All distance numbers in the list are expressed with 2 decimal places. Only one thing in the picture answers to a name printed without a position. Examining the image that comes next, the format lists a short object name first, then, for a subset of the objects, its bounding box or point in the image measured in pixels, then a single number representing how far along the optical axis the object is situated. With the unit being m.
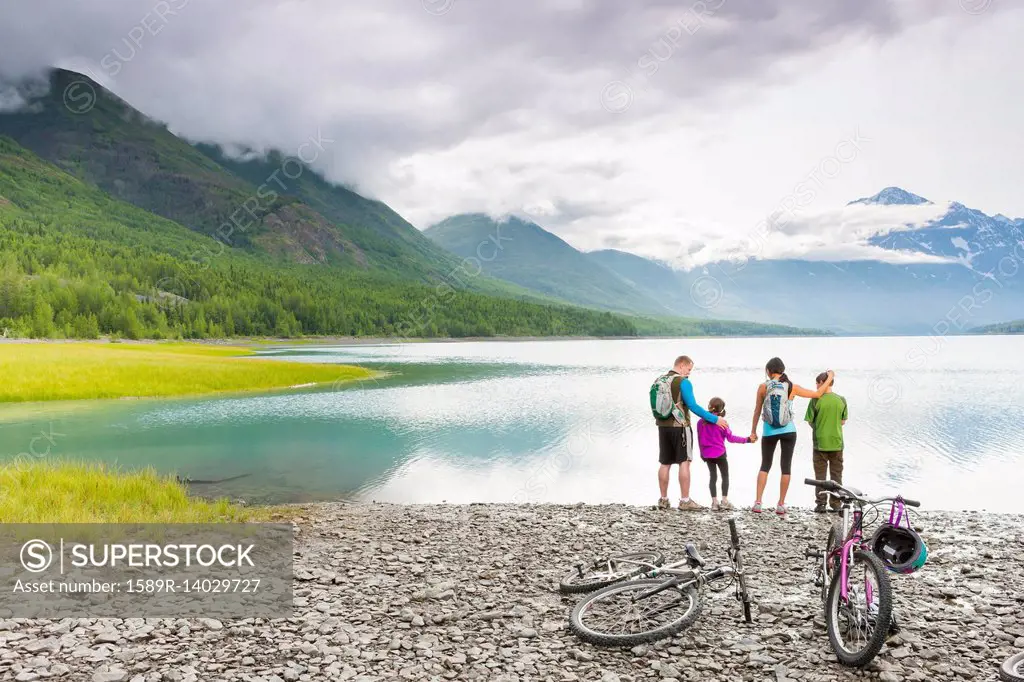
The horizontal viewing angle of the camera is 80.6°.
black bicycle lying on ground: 8.47
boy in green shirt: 16.00
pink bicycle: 7.31
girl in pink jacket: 16.73
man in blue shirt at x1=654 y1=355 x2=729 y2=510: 15.08
